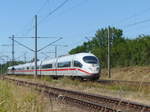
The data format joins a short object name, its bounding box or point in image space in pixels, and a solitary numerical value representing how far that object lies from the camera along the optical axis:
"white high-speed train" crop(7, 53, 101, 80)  30.19
